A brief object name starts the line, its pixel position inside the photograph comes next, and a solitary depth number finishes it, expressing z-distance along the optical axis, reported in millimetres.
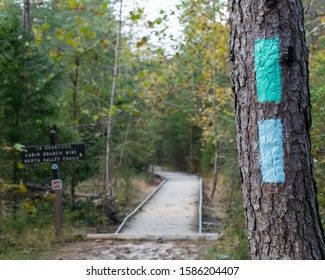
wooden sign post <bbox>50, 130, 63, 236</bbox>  8969
